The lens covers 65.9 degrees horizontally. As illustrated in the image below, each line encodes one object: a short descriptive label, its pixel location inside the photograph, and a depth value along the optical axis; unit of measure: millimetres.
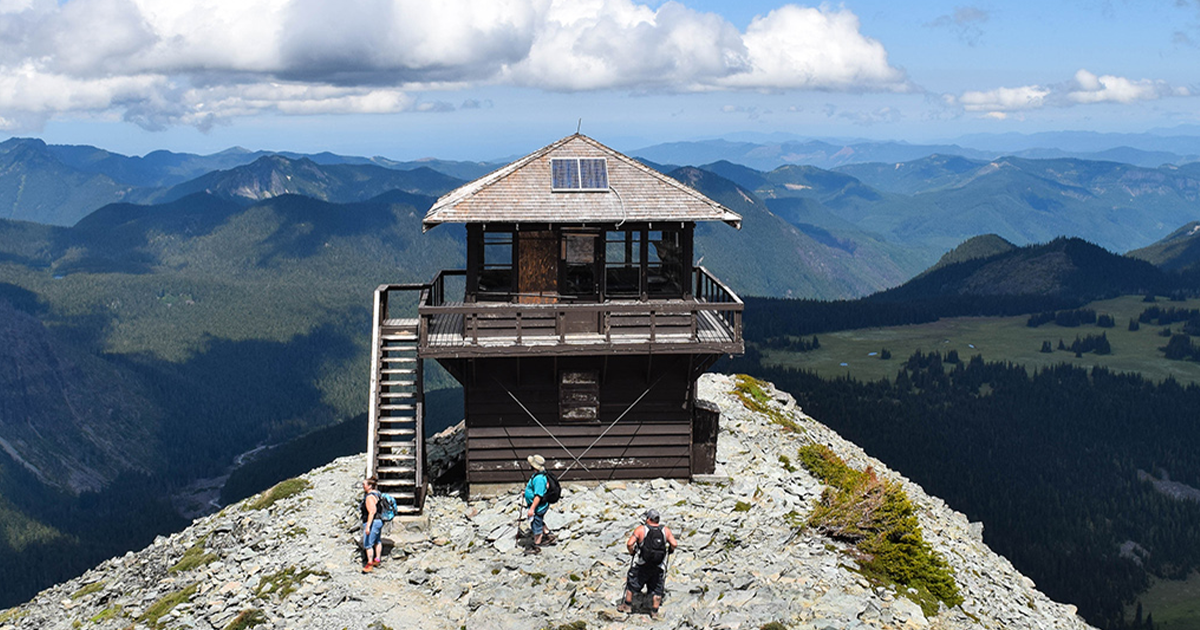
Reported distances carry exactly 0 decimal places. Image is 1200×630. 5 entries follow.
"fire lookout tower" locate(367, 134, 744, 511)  29766
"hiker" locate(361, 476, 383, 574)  25750
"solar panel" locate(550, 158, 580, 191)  30912
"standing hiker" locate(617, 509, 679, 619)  21391
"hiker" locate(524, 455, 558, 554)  25969
